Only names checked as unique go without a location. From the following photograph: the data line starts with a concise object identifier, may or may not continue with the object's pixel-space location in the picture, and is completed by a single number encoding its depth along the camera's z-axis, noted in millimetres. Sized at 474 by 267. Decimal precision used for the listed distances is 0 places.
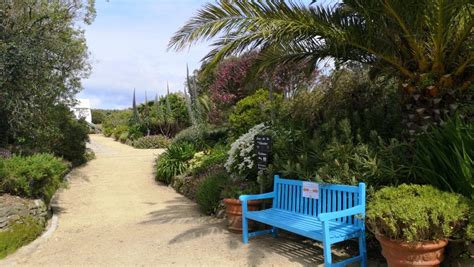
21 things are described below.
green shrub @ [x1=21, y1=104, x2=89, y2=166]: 9828
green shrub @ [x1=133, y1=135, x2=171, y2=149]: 20734
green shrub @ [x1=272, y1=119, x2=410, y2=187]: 5008
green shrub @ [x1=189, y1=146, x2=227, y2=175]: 10302
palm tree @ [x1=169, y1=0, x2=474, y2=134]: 4922
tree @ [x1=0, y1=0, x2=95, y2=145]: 7695
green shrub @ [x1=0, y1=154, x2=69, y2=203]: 6660
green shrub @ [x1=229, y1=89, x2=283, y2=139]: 11780
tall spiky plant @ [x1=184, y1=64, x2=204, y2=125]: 14227
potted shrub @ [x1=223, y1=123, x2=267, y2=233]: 6273
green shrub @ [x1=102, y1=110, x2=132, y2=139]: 28614
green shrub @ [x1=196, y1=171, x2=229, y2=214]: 7785
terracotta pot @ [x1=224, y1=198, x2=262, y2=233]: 6195
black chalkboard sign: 6473
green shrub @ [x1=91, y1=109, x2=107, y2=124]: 38141
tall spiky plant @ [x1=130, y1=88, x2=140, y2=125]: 25250
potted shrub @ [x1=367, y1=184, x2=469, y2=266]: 3670
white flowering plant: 7180
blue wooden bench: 4468
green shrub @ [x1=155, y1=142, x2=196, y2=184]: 11859
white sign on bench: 5281
